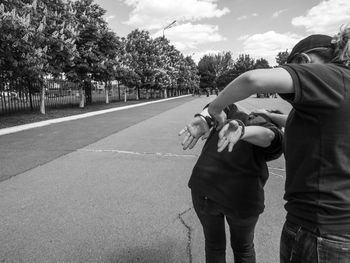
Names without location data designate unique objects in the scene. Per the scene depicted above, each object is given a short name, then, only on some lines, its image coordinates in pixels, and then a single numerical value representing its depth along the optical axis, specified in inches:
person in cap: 53.2
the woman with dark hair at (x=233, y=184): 83.6
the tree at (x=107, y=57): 943.7
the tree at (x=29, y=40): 513.7
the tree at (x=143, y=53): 1569.4
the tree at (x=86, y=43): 890.1
